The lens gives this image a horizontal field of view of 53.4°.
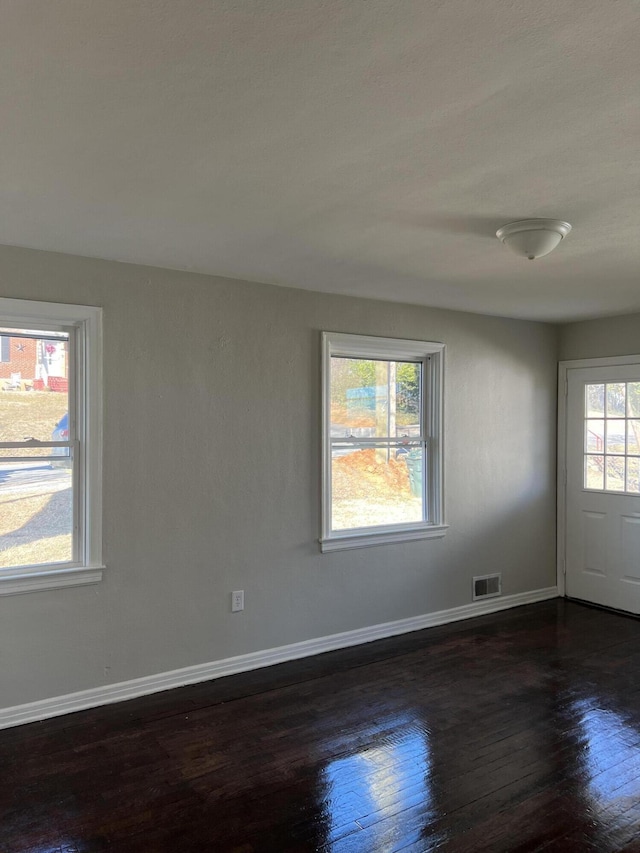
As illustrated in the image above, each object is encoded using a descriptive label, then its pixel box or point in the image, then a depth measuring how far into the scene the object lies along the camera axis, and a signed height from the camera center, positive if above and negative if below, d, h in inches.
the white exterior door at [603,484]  197.8 -18.1
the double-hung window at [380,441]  169.3 -3.9
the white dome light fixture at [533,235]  106.5 +32.8
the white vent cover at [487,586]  196.2 -49.5
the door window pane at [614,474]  201.0 -14.6
